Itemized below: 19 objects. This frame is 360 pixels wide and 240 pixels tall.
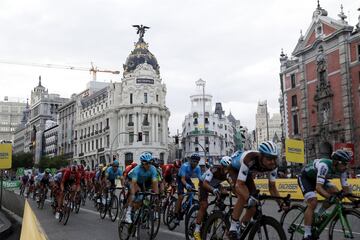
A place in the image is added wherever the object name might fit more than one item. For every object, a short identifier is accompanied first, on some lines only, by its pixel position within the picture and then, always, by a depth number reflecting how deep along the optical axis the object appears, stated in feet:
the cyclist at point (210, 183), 26.77
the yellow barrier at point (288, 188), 73.00
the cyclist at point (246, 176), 20.11
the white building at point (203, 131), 366.02
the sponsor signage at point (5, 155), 56.29
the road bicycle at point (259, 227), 18.99
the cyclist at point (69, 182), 45.42
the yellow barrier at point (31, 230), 13.10
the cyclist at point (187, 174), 32.48
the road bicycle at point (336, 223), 21.57
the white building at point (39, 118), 418.72
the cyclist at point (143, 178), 30.25
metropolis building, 257.75
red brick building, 140.56
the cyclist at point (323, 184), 22.88
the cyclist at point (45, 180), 61.57
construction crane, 529.86
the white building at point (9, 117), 618.85
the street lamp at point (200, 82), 386.32
